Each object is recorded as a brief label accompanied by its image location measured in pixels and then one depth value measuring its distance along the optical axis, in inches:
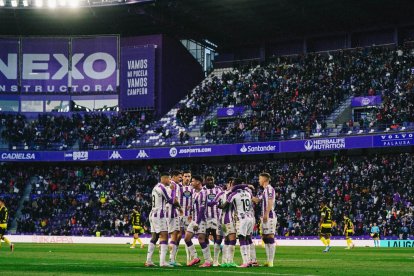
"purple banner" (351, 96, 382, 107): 2384.4
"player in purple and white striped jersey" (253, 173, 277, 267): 897.5
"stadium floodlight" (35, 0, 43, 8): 2778.1
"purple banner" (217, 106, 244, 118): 2682.1
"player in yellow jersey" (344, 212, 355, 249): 1762.2
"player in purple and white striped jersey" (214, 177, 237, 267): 907.4
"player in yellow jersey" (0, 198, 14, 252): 1445.6
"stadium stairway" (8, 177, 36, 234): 2629.2
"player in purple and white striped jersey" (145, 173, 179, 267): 898.1
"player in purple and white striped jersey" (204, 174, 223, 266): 930.1
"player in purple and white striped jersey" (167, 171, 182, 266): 914.1
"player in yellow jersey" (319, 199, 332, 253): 1627.7
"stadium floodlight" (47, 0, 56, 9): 2753.9
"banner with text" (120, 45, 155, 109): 2901.1
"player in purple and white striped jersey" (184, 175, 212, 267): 927.0
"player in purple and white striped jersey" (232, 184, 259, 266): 902.4
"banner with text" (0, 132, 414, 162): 2225.6
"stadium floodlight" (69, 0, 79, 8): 2723.9
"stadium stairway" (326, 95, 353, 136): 2420.0
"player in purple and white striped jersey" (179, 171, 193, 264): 945.5
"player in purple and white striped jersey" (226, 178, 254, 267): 896.3
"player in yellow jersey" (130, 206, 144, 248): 1785.2
